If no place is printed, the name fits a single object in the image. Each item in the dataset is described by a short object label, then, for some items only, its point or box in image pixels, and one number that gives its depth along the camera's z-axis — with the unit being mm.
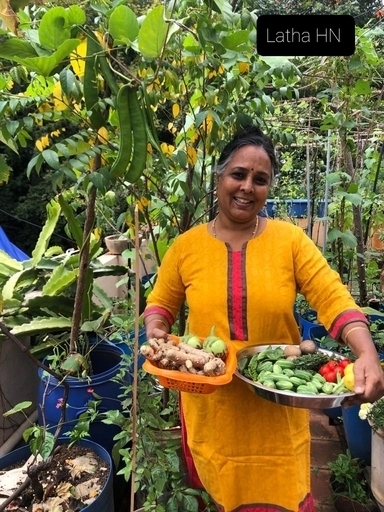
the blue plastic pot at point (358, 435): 2018
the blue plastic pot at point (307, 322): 2748
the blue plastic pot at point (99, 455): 1396
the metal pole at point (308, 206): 3112
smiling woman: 1222
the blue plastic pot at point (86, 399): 1817
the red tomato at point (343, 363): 1165
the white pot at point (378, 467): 1711
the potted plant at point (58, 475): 1389
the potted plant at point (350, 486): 1847
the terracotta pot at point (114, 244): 3753
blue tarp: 2824
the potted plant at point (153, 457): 1362
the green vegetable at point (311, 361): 1176
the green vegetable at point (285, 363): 1157
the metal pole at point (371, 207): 2673
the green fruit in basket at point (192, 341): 1171
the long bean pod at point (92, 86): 982
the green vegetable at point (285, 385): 1097
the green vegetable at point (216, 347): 1127
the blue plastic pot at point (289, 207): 4195
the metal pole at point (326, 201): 2715
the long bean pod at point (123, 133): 996
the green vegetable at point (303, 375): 1139
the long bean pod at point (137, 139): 1025
